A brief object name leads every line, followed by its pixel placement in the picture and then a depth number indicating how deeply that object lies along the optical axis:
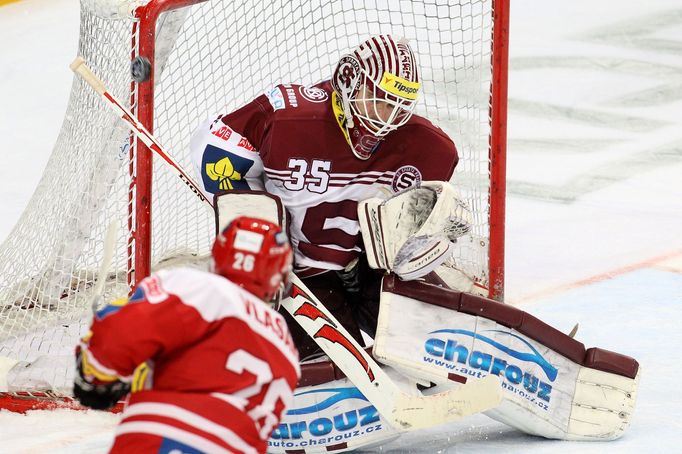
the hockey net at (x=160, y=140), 22.65
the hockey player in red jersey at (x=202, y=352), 20.53
